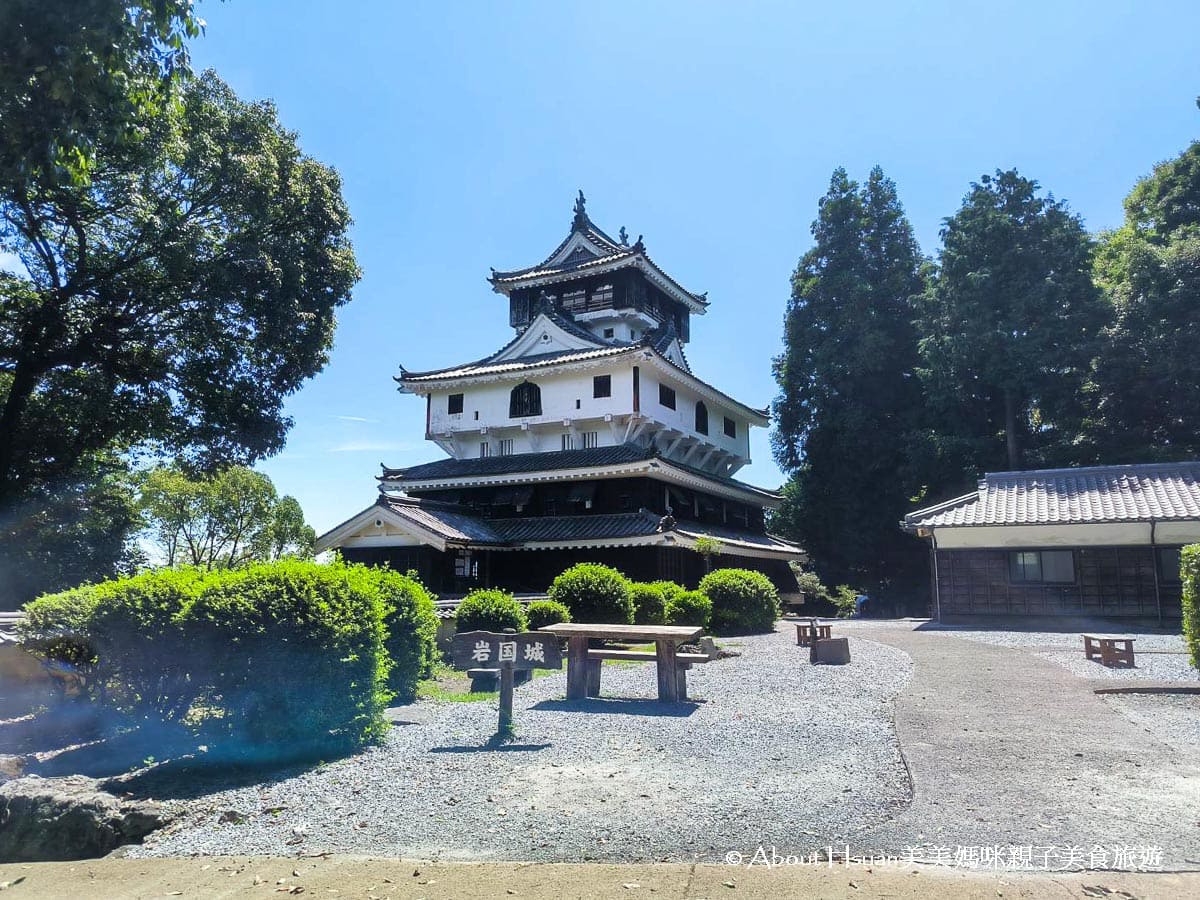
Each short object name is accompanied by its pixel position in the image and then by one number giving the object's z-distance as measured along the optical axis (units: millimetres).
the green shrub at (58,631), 8523
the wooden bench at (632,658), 10281
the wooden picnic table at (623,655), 10156
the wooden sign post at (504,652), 8641
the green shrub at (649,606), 18875
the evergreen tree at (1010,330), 33375
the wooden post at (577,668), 10602
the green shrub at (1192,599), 9844
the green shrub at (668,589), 19375
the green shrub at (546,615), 16750
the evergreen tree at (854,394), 39406
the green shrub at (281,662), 7242
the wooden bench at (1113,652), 12156
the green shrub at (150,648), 7512
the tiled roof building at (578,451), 25625
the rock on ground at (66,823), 5480
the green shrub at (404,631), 10266
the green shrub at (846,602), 36688
